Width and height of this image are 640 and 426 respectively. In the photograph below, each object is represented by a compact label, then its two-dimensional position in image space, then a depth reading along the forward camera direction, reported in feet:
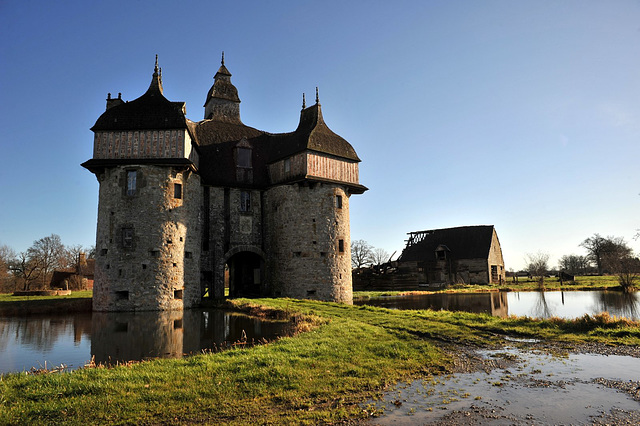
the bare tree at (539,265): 130.82
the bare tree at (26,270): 162.81
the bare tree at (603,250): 225.15
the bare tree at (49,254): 187.21
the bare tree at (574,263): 316.19
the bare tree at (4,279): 152.58
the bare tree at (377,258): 259.47
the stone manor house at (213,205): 72.90
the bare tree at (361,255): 244.65
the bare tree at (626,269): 109.50
